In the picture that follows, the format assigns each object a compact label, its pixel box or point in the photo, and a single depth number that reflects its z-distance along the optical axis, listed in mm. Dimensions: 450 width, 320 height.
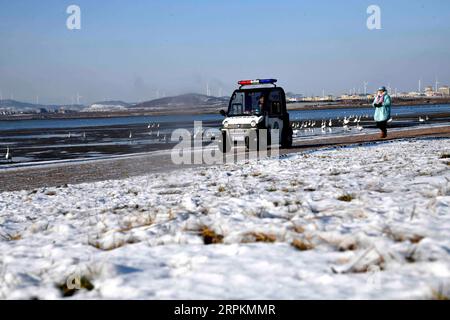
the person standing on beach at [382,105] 21109
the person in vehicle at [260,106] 19862
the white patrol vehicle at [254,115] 19453
